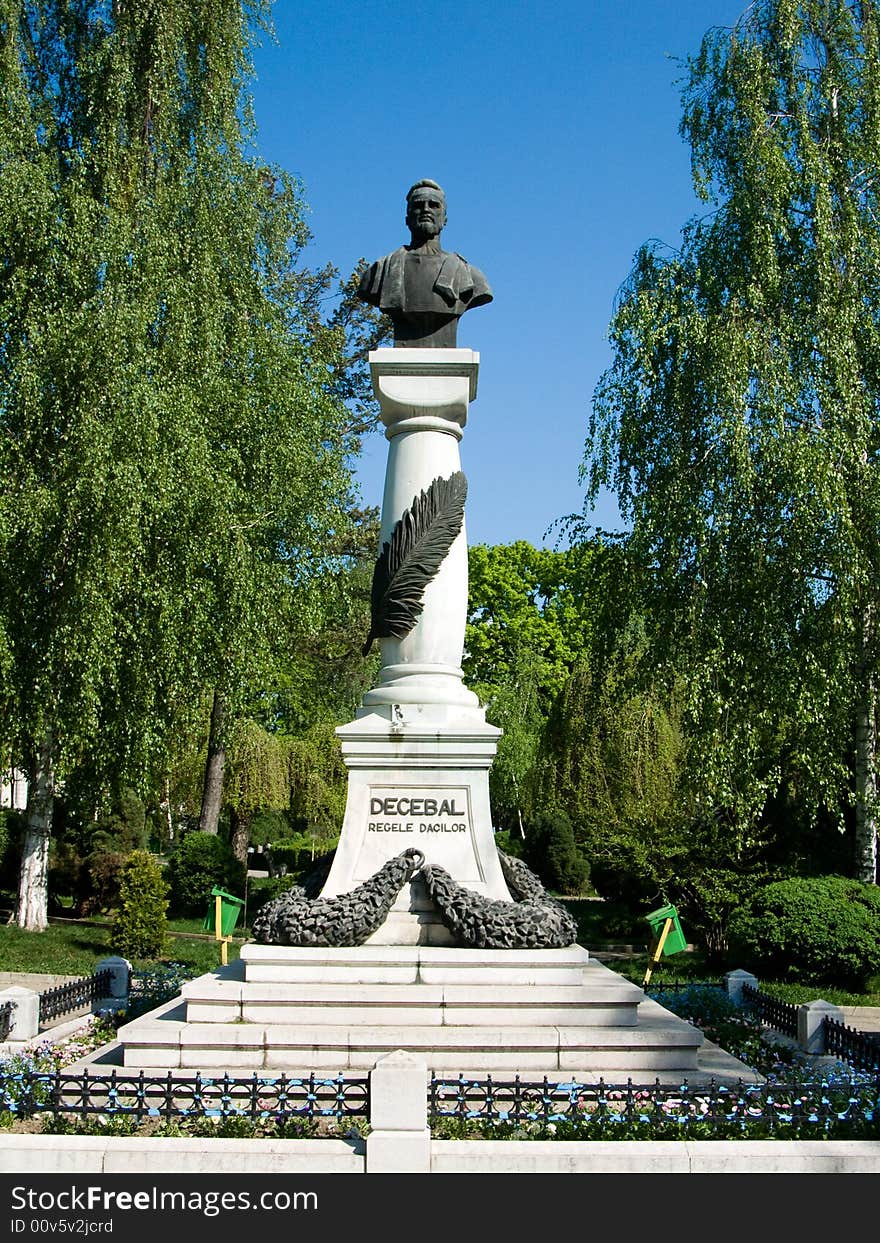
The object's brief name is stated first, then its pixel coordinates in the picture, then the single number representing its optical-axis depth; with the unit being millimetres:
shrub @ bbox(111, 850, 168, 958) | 17234
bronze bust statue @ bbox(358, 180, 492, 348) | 10656
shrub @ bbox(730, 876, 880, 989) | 14711
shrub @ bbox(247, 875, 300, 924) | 25406
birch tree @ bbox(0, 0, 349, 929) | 15742
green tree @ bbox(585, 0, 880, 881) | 15492
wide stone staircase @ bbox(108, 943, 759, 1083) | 8000
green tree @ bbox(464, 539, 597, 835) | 43156
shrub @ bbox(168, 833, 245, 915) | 23688
